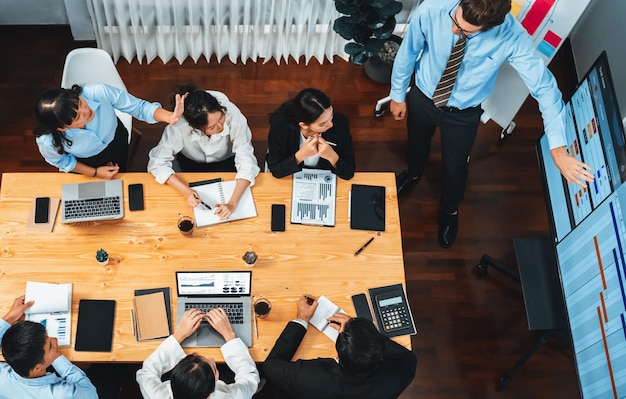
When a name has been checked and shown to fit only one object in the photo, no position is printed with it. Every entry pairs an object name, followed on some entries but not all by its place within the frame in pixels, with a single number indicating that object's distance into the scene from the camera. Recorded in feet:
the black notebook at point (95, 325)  8.26
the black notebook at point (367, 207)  9.23
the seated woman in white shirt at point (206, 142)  9.01
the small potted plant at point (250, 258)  8.74
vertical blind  13.25
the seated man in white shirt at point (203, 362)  7.92
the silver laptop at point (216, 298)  8.40
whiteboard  10.48
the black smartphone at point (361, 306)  8.61
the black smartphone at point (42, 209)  9.02
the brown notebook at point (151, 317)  8.38
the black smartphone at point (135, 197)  9.23
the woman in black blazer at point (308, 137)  8.98
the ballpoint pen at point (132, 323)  8.41
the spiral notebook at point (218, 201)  9.18
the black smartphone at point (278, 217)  9.15
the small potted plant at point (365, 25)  11.91
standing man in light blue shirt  8.64
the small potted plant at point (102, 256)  8.63
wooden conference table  8.55
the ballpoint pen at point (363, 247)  9.00
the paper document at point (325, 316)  8.44
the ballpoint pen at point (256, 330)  8.44
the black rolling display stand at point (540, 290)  9.78
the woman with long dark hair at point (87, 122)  8.65
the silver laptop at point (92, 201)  9.02
